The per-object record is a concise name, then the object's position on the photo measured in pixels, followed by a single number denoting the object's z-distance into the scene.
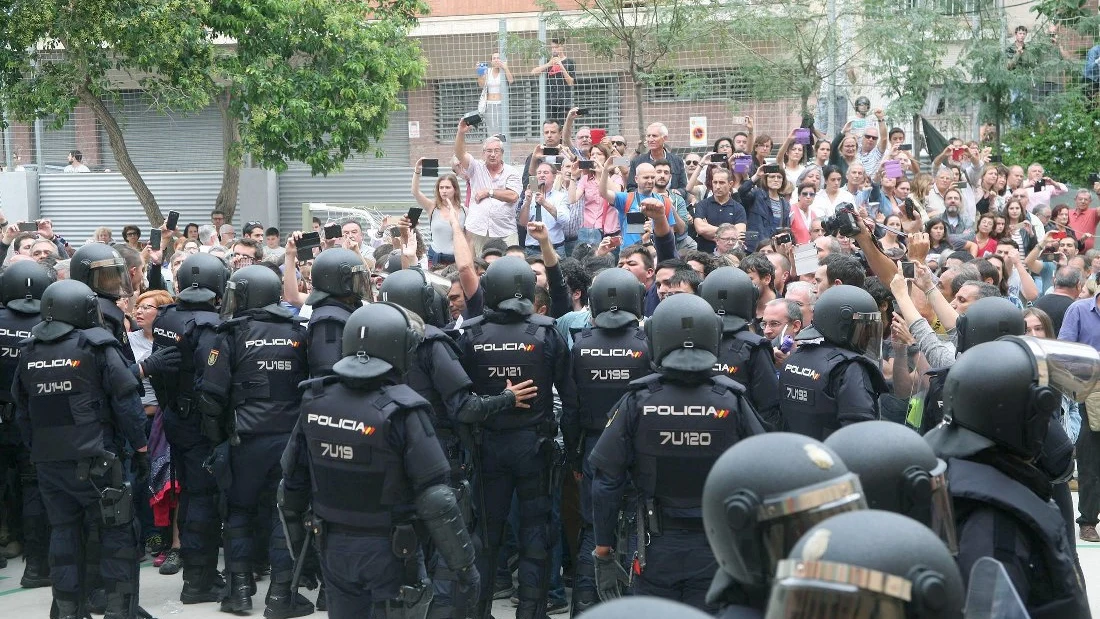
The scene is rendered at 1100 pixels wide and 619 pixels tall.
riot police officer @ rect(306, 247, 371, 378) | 7.14
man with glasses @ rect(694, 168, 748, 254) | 11.23
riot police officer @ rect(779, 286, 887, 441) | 5.99
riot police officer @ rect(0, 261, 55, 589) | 7.84
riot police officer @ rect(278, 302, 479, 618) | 5.34
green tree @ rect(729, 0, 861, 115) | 15.72
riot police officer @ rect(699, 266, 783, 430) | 6.54
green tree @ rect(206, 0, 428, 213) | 18.05
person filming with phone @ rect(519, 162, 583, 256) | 11.13
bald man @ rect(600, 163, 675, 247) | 10.86
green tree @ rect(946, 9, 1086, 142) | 18.66
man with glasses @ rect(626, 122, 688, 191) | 11.97
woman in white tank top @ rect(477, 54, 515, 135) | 14.16
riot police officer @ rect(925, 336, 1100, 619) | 3.37
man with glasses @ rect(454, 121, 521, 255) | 11.66
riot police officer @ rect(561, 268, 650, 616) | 6.86
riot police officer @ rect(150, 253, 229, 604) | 7.75
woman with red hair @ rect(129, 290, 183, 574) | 8.45
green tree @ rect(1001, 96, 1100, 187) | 18.08
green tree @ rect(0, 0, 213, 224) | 17.05
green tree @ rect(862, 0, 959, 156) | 16.42
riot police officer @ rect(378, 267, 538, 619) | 6.60
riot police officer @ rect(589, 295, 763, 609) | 5.39
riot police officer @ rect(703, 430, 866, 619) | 2.57
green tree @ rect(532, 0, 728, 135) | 16.45
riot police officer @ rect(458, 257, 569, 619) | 6.98
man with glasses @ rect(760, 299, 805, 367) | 7.53
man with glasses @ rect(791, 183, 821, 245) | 11.52
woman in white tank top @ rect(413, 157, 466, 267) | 10.61
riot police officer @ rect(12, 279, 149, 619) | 6.97
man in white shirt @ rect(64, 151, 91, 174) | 23.39
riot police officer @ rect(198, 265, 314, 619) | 7.23
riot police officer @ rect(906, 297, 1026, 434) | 5.07
